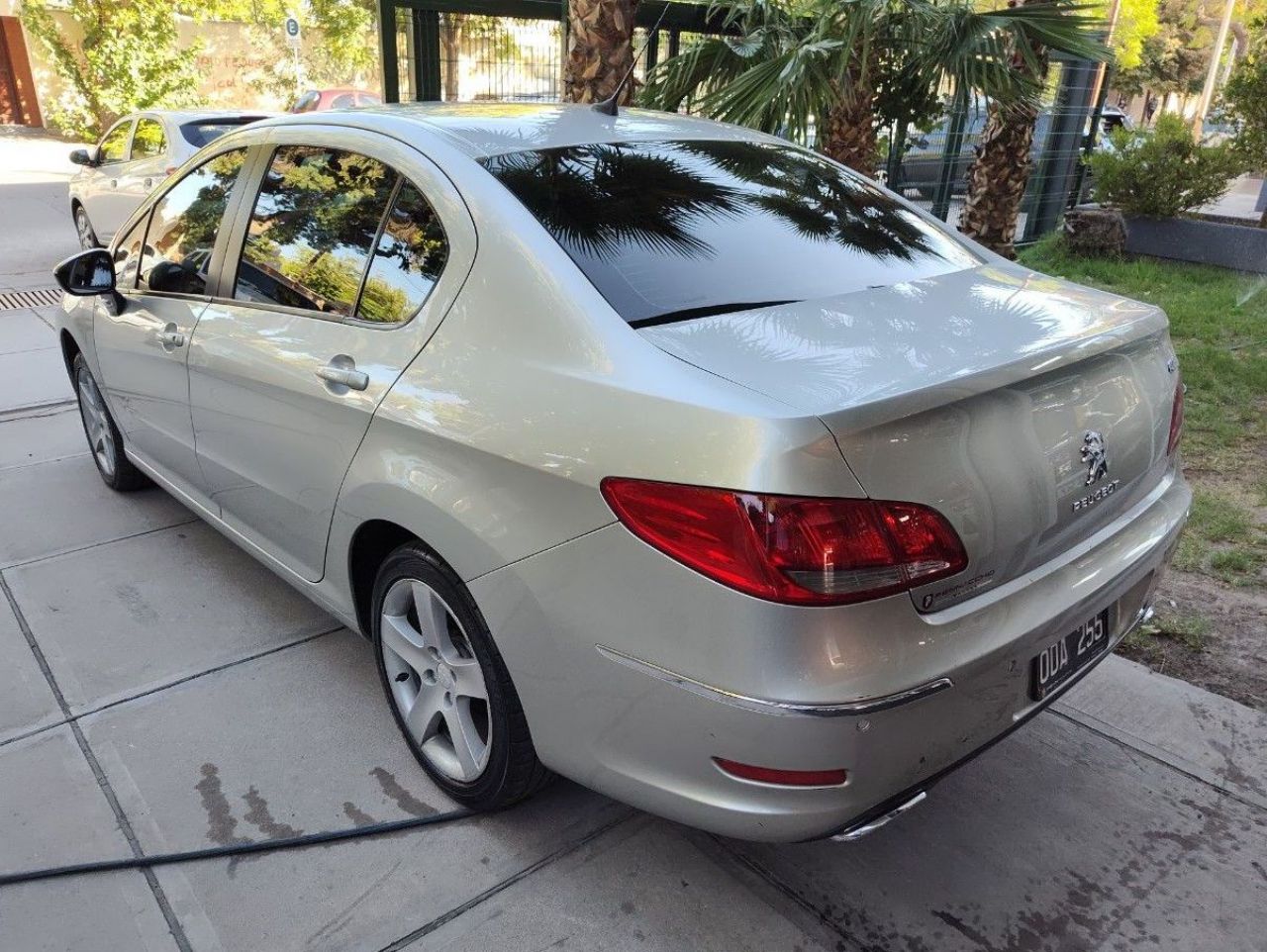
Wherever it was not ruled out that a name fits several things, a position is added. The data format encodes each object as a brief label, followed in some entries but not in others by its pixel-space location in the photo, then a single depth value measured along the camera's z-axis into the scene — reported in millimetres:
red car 19422
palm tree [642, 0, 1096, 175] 5766
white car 8891
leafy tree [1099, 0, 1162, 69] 32688
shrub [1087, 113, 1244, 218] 9930
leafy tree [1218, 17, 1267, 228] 9766
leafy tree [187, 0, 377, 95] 26547
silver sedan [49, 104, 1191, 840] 1805
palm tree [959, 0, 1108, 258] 8328
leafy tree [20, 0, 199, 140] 20469
